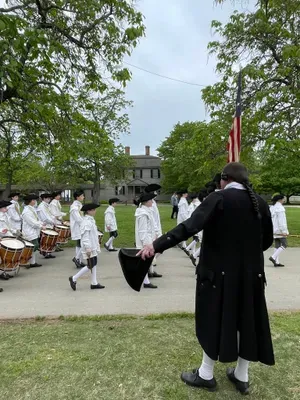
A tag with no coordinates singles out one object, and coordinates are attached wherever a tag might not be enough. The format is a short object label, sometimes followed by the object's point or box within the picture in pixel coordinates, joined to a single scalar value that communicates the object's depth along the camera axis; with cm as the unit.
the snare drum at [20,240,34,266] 743
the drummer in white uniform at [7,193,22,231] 1106
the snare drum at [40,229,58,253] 932
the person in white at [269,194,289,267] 888
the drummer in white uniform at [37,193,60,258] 1081
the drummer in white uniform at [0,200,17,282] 803
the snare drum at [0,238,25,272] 696
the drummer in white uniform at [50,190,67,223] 1265
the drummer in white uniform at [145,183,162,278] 778
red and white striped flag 582
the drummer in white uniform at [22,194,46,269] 884
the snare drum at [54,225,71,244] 1032
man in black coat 288
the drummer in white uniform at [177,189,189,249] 1248
